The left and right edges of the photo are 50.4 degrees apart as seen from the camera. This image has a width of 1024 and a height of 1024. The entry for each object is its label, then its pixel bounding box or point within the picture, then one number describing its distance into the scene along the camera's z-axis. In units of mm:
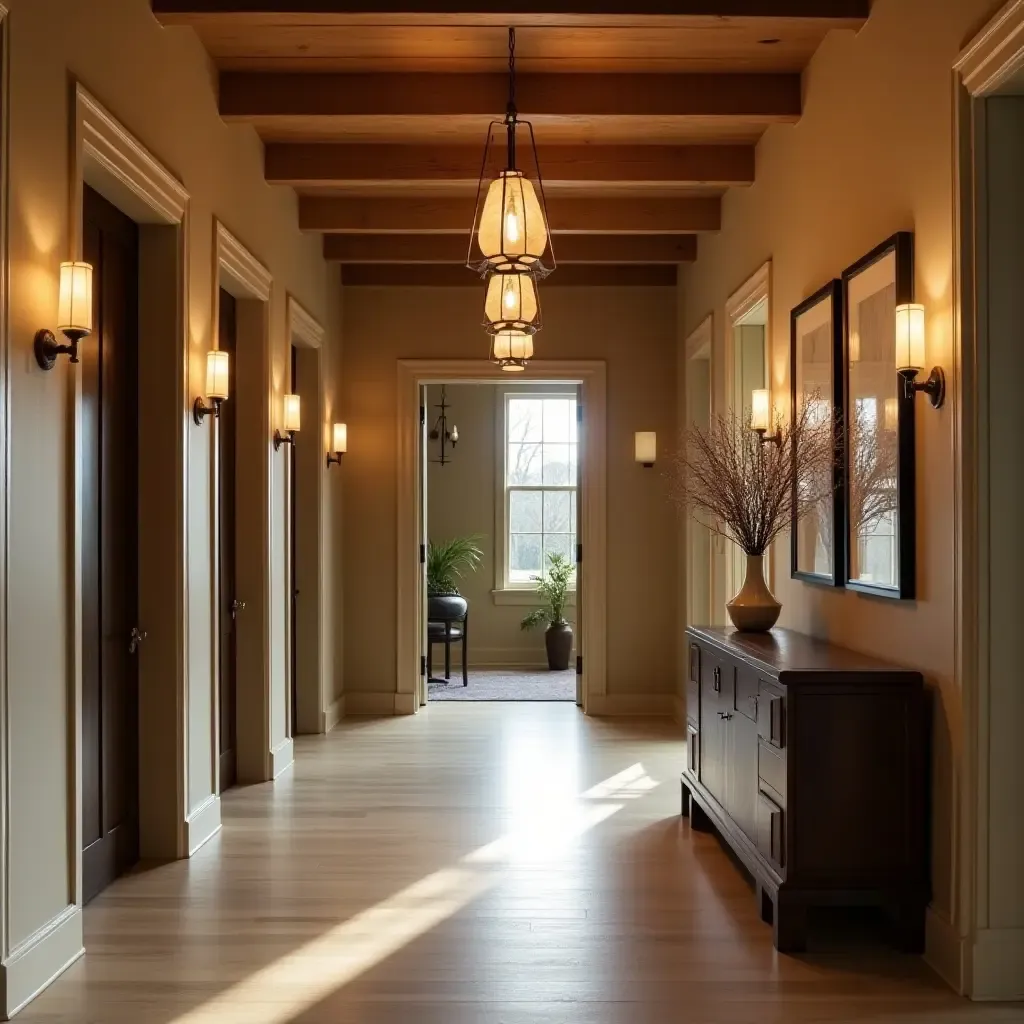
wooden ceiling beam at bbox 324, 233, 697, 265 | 7457
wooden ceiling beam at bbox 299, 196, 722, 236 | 6715
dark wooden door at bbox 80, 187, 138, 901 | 3984
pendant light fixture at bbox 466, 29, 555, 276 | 3607
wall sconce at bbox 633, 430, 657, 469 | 8188
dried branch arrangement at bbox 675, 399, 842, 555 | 4375
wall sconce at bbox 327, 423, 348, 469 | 7707
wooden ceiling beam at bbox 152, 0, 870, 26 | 4055
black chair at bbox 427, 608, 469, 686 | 9711
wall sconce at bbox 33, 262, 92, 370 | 3182
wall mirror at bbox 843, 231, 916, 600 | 3607
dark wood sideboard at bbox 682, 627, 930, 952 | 3459
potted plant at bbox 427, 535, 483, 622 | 9789
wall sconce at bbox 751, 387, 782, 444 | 5223
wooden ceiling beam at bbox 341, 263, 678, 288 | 8211
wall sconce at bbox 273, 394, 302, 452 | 6266
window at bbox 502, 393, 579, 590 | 11305
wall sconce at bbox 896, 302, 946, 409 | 3391
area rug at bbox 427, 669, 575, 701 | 9094
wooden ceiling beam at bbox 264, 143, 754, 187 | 5844
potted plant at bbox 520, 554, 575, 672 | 10656
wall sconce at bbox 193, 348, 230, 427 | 4723
